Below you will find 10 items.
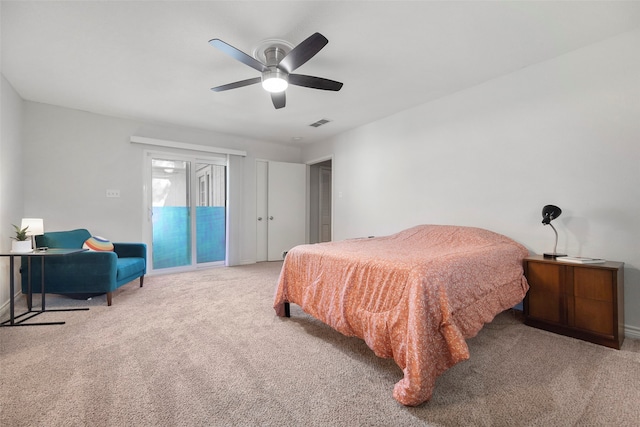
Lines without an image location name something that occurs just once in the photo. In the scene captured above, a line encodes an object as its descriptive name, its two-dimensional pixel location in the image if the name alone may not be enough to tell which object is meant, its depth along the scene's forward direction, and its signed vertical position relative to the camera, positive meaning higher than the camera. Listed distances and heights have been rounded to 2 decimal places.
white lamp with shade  2.52 -0.10
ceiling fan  1.92 +1.19
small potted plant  2.44 -0.25
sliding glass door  4.53 +0.06
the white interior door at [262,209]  5.54 +0.10
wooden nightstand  1.99 -0.70
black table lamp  2.35 -0.03
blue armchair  2.81 -0.61
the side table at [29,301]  2.35 -0.80
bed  1.41 -0.54
